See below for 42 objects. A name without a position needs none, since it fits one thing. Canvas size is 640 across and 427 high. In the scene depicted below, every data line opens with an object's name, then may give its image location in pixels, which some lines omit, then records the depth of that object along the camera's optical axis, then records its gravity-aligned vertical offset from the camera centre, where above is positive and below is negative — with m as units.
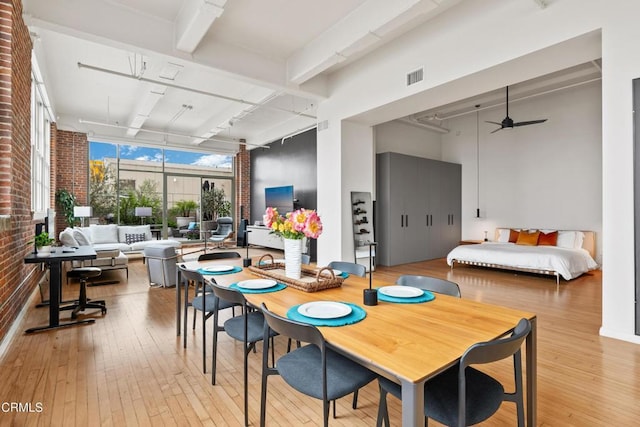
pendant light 8.41 +1.29
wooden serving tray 2.08 -0.45
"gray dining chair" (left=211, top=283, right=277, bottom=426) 1.88 -0.78
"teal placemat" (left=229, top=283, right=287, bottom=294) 2.04 -0.49
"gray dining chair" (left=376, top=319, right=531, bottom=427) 1.18 -0.78
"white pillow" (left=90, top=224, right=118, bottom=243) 7.32 -0.47
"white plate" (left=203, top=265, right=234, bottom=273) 2.62 -0.46
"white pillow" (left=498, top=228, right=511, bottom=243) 7.56 -0.56
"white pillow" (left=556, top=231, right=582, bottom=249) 6.57 -0.59
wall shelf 6.14 -0.20
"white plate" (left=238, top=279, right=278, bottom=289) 2.11 -0.47
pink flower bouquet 2.19 -0.08
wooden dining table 1.08 -0.52
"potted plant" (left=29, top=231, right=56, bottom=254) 3.55 -0.32
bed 5.58 -0.77
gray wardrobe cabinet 7.07 +0.08
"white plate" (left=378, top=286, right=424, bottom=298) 1.92 -0.49
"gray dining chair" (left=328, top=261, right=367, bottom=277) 2.74 -0.48
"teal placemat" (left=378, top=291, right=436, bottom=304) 1.84 -0.50
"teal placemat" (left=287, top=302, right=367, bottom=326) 1.48 -0.50
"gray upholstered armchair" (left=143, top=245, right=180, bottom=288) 4.97 -0.78
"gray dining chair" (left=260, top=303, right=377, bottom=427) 1.34 -0.77
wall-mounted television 8.72 +0.40
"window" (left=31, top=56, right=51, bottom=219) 5.04 +1.19
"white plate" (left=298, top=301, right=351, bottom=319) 1.55 -0.49
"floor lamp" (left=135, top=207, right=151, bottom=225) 8.77 +0.05
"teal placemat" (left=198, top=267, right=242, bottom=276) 2.56 -0.47
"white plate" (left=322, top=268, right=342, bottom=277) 2.29 -0.43
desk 3.26 -0.68
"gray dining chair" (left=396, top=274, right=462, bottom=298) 2.13 -0.50
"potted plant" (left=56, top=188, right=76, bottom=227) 7.93 +0.24
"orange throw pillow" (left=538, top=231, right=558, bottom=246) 6.77 -0.58
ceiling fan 5.61 +1.51
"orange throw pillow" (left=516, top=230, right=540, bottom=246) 6.96 -0.58
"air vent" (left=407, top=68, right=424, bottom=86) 4.55 +1.90
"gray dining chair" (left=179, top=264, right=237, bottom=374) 2.41 -0.76
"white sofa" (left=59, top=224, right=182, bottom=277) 5.84 -0.63
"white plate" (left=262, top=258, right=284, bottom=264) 2.79 -0.42
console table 9.31 -0.78
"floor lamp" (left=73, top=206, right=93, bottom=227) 7.05 +0.04
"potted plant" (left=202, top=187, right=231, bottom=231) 10.73 +0.25
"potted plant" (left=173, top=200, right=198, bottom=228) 10.21 +0.05
